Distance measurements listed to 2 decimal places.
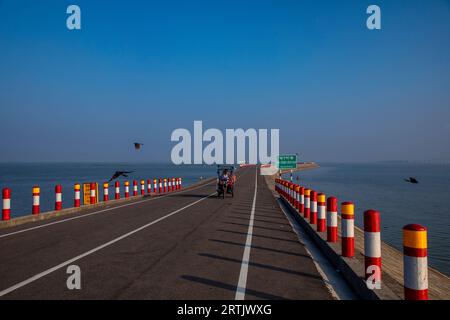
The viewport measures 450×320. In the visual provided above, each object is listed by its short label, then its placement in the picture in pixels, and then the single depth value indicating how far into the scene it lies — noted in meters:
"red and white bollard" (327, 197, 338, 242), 7.78
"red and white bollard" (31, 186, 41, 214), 13.11
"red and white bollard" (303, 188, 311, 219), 11.89
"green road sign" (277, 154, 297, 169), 31.83
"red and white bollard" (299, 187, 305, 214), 12.46
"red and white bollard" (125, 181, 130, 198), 20.59
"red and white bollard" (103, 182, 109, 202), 18.75
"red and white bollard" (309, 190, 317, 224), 10.52
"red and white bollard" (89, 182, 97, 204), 17.41
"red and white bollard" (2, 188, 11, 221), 11.55
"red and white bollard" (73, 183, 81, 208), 15.63
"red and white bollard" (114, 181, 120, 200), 20.31
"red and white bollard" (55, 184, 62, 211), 14.35
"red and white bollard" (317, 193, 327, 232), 9.20
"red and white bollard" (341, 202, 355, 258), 6.55
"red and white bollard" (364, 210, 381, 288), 5.16
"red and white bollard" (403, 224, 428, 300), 4.07
